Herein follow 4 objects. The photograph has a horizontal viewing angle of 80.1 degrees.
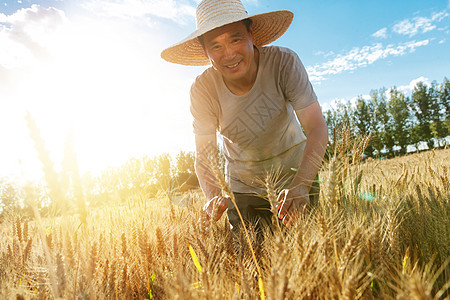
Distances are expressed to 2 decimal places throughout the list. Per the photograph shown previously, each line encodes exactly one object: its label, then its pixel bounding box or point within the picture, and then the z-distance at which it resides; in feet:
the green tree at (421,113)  153.79
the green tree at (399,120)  146.51
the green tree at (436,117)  144.25
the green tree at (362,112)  160.35
